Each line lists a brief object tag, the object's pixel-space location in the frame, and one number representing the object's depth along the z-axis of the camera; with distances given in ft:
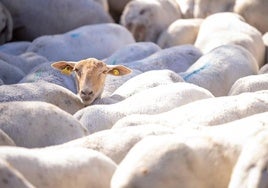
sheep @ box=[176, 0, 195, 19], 58.93
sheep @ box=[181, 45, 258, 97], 39.85
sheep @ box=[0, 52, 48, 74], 44.43
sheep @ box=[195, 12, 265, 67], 48.61
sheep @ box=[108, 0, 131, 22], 62.65
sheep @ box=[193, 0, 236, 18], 56.73
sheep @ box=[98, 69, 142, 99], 39.75
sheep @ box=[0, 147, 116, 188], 20.12
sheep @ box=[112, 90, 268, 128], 27.20
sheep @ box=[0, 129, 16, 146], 23.22
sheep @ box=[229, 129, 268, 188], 18.66
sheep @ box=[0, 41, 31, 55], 50.00
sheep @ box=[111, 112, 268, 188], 19.82
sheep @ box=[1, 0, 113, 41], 55.05
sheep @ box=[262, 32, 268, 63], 50.56
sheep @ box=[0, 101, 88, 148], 25.93
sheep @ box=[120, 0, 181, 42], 56.60
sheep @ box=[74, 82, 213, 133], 30.39
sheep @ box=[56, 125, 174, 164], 23.53
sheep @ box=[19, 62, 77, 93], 38.92
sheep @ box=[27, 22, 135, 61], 49.09
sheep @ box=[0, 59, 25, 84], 40.41
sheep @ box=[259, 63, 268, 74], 42.11
